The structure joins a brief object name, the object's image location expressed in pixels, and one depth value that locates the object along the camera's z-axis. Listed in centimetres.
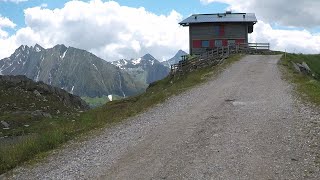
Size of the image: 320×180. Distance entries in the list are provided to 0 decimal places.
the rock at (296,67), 2902
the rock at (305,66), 3299
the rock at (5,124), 3075
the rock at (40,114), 3589
